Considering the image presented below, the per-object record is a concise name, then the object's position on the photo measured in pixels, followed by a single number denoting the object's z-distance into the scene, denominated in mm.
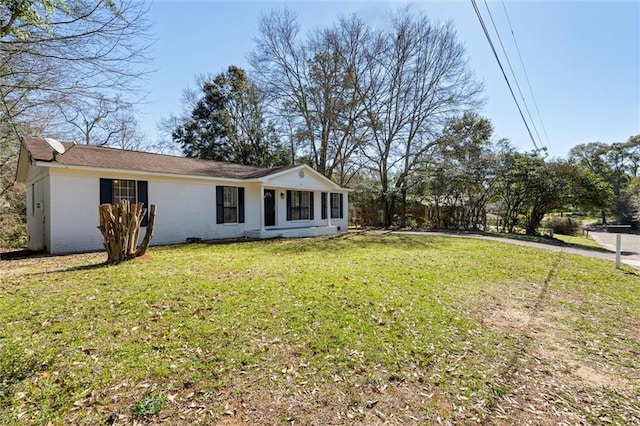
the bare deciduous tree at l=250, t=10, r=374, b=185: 20141
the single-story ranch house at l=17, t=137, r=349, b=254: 8828
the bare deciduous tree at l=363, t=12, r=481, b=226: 19828
